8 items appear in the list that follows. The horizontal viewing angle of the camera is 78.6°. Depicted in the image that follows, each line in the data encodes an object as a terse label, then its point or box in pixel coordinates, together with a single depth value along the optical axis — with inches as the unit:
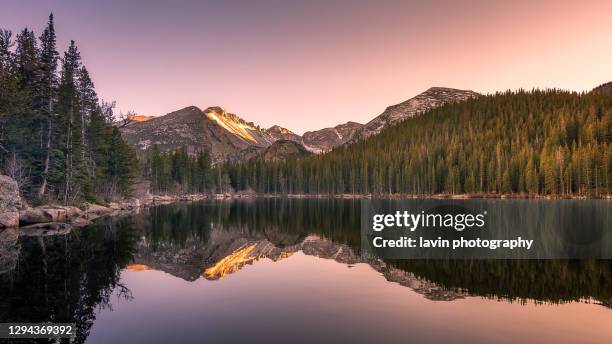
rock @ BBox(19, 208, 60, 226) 1736.0
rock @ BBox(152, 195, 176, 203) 4778.5
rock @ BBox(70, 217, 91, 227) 1796.5
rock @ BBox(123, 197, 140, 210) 3144.7
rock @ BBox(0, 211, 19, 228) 1588.3
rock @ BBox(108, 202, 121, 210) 2875.2
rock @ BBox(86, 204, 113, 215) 2441.4
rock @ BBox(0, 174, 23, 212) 1588.3
